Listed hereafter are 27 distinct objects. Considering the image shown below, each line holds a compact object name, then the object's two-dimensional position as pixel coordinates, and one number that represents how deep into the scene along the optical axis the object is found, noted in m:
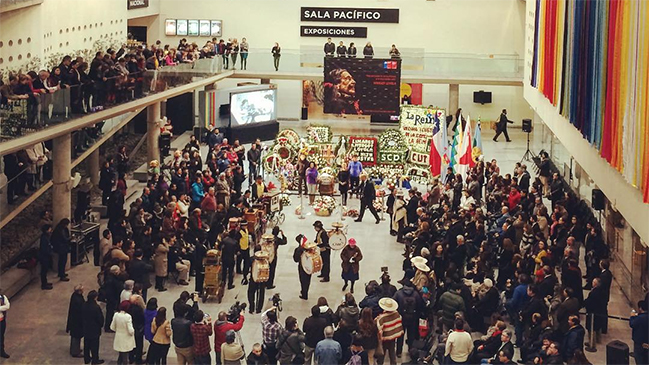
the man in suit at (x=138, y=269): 19.09
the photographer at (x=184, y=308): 16.39
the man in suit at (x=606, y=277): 18.31
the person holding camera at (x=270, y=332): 16.05
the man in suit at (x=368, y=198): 26.78
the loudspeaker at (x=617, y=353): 15.98
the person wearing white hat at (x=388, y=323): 16.62
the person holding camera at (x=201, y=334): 16.12
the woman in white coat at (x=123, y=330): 16.52
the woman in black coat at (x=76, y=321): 17.12
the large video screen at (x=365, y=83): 36.94
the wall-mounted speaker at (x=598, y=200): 24.58
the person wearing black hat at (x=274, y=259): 20.31
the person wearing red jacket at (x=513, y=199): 24.31
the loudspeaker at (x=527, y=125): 38.38
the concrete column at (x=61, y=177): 23.19
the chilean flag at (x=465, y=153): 28.14
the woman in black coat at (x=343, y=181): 28.30
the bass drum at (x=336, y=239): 21.55
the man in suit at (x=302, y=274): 20.20
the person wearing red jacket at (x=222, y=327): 16.22
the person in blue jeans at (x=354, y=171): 28.97
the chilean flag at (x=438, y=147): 30.02
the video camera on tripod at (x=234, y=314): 16.39
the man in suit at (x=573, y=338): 15.91
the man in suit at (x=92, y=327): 16.86
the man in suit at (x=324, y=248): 20.94
